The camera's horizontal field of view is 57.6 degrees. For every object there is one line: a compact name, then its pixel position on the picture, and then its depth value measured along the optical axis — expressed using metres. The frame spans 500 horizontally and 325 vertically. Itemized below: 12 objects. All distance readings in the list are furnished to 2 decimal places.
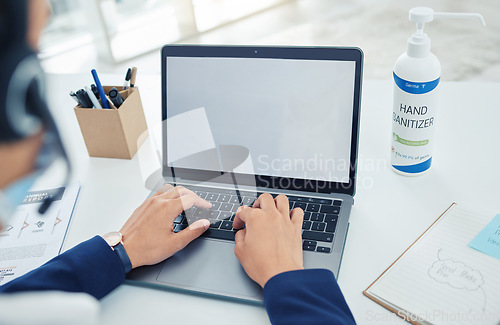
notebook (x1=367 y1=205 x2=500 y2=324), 0.62
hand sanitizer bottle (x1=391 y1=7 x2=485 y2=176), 0.77
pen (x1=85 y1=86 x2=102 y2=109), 0.98
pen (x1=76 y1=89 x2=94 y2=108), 0.99
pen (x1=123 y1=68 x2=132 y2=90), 1.06
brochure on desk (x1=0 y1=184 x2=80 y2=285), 0.80
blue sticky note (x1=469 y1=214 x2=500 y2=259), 0.70
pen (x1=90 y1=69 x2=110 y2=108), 0.99
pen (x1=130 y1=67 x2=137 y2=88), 1.06
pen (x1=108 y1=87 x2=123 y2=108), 1.01
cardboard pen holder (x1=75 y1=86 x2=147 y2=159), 1.00
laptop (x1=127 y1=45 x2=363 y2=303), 0.76
